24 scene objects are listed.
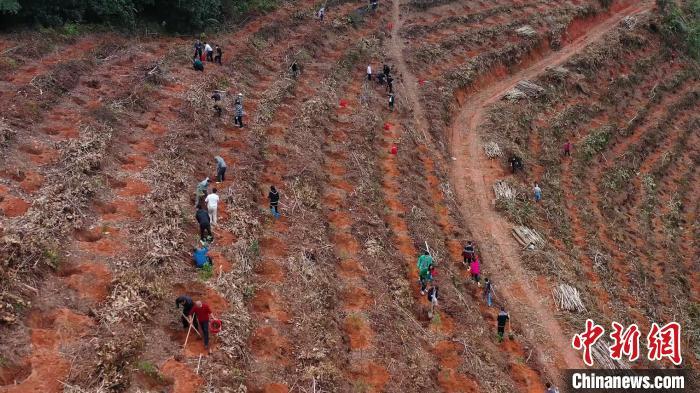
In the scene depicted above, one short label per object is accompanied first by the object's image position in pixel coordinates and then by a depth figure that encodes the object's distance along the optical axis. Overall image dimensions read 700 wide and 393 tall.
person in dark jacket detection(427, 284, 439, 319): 21.47
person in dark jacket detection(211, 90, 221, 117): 28.50
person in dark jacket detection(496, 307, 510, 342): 21.86
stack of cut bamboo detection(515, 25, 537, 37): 50.81
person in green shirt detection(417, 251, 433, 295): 22.14
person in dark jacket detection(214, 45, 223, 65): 33.38
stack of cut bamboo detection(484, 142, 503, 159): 35.72
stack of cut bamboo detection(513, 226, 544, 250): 28.36
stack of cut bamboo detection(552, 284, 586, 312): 24.91
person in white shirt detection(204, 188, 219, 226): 20.09
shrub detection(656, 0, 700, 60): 58.19
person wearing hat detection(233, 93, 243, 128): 27.89
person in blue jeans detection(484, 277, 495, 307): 24.05
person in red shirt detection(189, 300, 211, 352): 14.88
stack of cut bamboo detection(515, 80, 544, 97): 44.69
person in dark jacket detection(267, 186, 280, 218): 22.69
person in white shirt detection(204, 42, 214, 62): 33.31
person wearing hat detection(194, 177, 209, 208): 21.33
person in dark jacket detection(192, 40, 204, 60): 32.75
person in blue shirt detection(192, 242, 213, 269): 17.84
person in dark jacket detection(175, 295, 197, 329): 15.11
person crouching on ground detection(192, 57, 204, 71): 31.84
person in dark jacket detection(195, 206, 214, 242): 19.09
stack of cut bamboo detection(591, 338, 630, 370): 22.81
